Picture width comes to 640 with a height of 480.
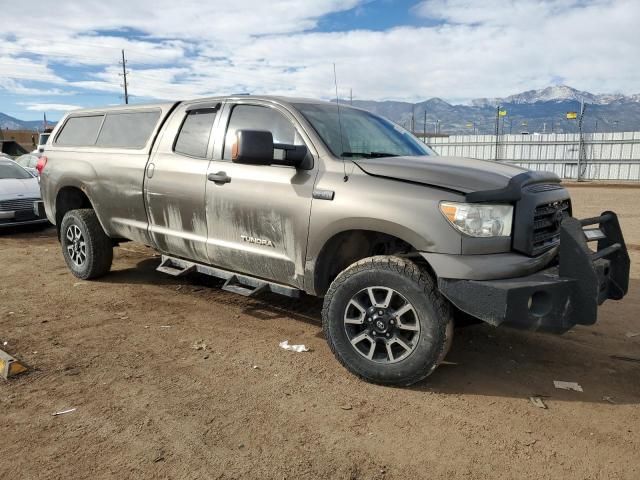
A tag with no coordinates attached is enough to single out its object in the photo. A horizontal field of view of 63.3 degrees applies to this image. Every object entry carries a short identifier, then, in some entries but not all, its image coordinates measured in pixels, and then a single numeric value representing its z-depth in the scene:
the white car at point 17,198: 9.55
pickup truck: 3.15
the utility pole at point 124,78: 53.06
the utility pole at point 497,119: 39.02
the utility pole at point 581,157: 30.19
